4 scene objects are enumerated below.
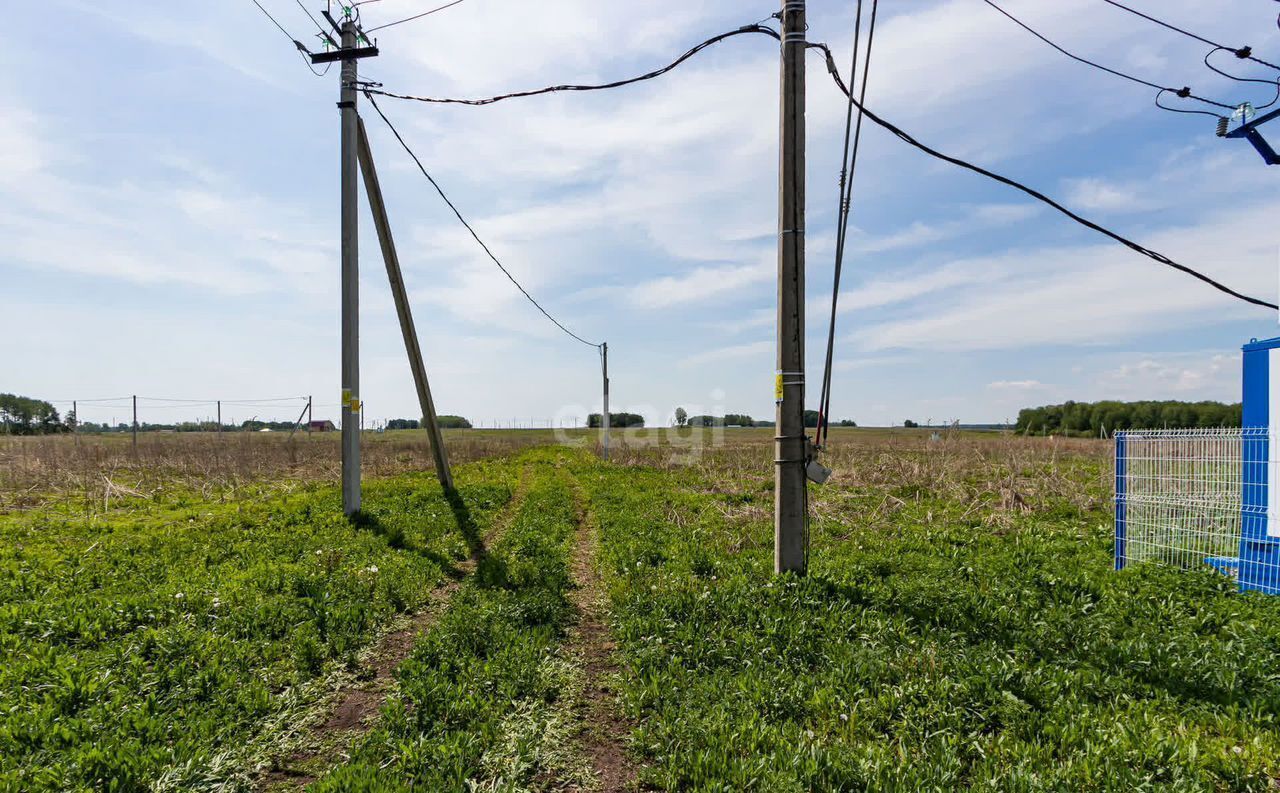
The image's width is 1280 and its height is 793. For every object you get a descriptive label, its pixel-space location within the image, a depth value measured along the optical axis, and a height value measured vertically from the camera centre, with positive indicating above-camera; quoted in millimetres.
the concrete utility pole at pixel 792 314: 5879 +1001
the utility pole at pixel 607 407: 26297 +345
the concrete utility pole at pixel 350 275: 9773 +2256
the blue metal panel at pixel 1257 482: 5715 -594
